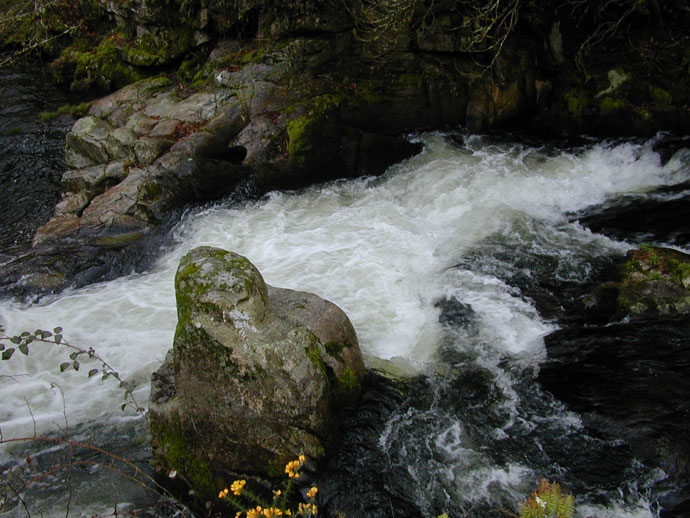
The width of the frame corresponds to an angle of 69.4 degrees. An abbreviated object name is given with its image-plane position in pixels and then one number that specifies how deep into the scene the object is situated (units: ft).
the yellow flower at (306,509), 9.80
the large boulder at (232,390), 14.29
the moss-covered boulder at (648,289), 19.10
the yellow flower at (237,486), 11.16
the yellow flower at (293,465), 11.20
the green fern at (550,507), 10.68
